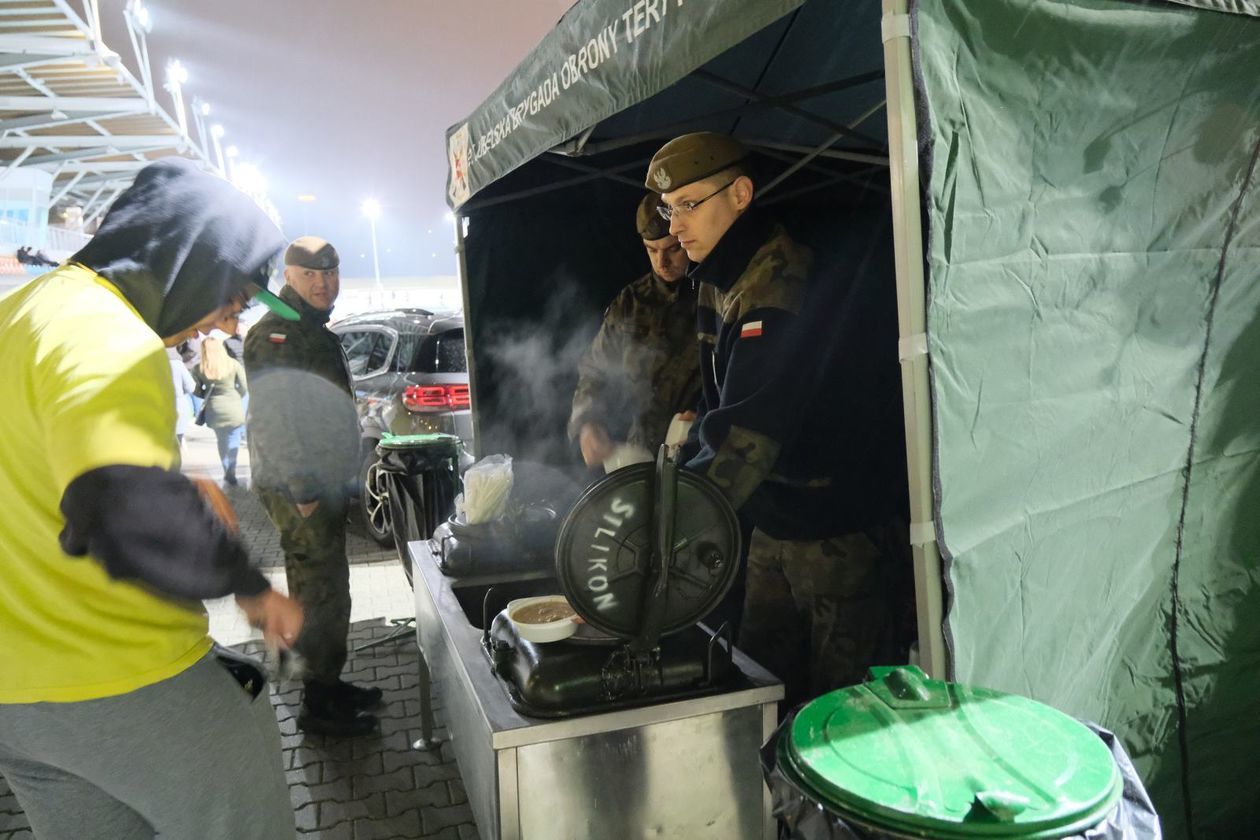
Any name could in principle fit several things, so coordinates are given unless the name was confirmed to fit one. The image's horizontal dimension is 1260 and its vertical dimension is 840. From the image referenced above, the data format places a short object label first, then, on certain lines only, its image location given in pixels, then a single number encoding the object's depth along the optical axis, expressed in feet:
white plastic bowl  5.74
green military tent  4.83
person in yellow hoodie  4.26
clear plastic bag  9.15
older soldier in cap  11.32
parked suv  22.30
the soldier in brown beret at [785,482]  6.84
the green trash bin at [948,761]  3.54
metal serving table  5.36
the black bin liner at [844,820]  3.65
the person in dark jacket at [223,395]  26.94
